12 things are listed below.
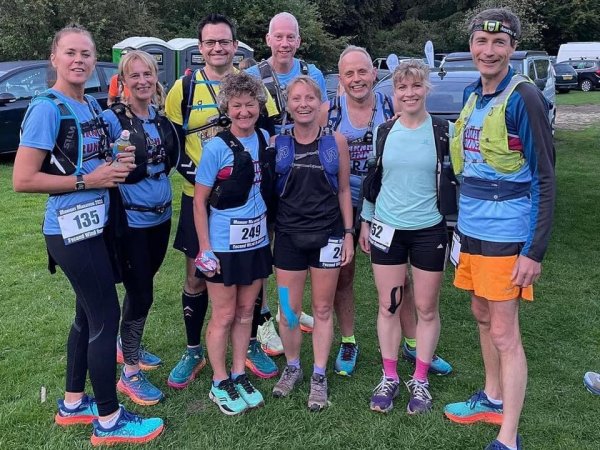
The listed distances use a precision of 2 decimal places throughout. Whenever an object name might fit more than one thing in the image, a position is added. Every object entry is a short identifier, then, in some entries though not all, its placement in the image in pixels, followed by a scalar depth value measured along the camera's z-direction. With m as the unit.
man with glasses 3.28
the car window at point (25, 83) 9.90
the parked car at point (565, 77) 27.62
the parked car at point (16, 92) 9.71
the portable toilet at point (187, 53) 17.45
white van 31.31
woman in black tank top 3.14
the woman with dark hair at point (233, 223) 2.99
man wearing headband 2.49
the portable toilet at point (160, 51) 17.00
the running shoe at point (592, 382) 3.35
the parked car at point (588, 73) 28.51
